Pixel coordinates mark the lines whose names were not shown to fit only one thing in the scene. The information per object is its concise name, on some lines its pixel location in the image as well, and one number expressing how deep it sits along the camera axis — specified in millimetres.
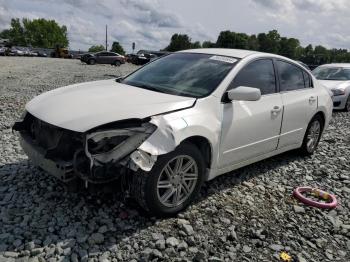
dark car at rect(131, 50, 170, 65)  39812
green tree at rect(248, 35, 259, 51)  102888
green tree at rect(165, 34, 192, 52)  92625
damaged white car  3369
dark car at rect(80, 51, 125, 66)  36531
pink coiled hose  4422
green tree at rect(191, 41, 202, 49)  96362
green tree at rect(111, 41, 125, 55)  91188
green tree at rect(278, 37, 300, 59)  110919
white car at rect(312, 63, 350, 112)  11672
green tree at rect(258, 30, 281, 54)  108625
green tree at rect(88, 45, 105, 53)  130325
